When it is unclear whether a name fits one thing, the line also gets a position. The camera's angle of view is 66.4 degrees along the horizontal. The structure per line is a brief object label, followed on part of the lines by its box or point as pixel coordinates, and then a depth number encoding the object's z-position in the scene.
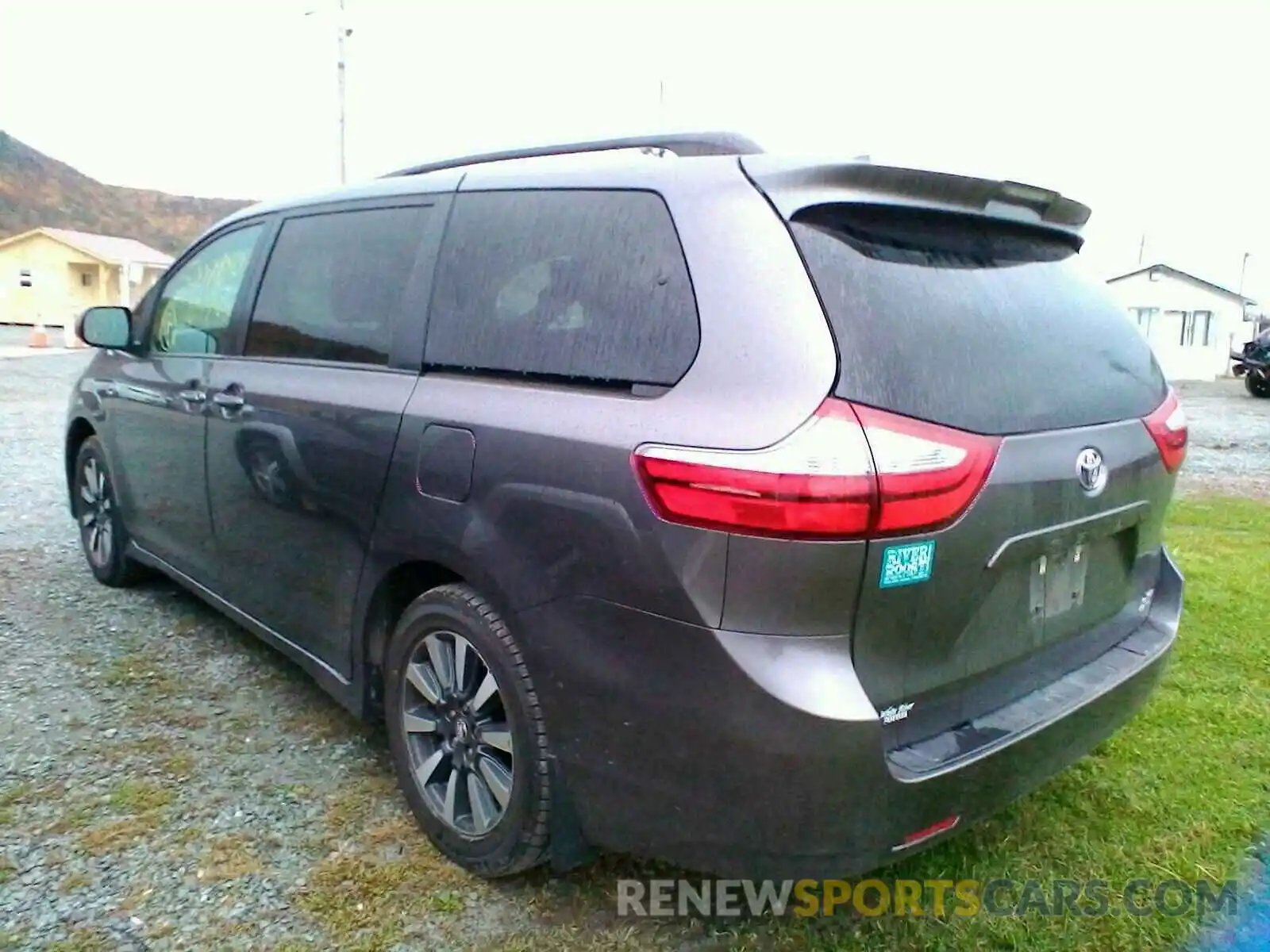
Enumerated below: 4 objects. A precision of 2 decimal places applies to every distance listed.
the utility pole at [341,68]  22.55
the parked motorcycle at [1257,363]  19.86
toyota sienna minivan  1.87
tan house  46.09
